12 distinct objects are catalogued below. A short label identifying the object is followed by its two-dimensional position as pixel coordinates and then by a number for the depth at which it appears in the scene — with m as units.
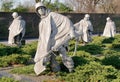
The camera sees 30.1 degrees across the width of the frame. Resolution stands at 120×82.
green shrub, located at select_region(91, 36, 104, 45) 12.80
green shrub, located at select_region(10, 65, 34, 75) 6.42
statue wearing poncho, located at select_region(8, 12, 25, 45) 11.04
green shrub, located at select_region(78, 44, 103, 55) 9.98
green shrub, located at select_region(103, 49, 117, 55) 9.51
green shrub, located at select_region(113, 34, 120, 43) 13.18
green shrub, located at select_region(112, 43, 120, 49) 11.56
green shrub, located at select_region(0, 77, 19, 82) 5.24
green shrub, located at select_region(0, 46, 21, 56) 8.58
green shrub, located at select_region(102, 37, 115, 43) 13.66
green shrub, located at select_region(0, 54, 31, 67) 7.57
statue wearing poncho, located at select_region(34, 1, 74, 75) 5.87
